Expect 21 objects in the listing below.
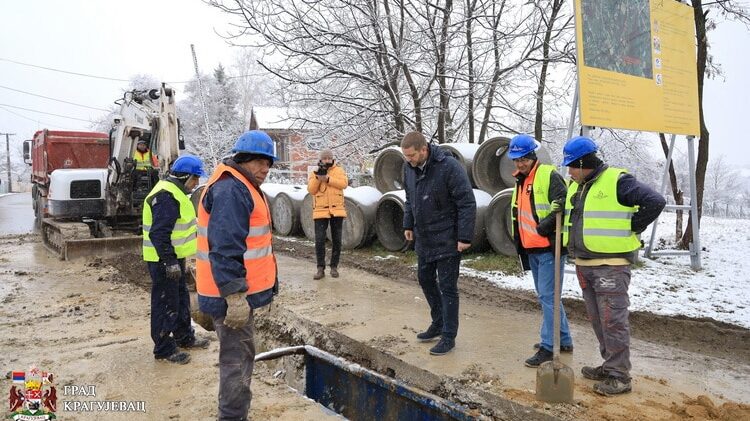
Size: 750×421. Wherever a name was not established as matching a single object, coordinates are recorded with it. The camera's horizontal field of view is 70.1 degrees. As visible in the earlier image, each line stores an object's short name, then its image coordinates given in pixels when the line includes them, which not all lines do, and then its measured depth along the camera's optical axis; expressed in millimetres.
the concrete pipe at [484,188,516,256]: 8109
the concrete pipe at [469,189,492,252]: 8391
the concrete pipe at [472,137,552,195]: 8859
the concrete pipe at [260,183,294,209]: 12539
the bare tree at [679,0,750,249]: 9582
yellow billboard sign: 7203
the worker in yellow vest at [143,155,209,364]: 4328
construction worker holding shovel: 4152
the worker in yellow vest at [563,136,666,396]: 3670
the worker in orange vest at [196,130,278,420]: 2859
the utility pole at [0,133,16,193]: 55622
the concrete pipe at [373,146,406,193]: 10344
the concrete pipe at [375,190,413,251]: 9648
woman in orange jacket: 7340
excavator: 9773
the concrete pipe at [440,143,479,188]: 8938
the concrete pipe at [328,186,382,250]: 9812
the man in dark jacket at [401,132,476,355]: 4398
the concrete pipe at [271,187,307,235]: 11984
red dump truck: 13420
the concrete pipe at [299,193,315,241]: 11250
